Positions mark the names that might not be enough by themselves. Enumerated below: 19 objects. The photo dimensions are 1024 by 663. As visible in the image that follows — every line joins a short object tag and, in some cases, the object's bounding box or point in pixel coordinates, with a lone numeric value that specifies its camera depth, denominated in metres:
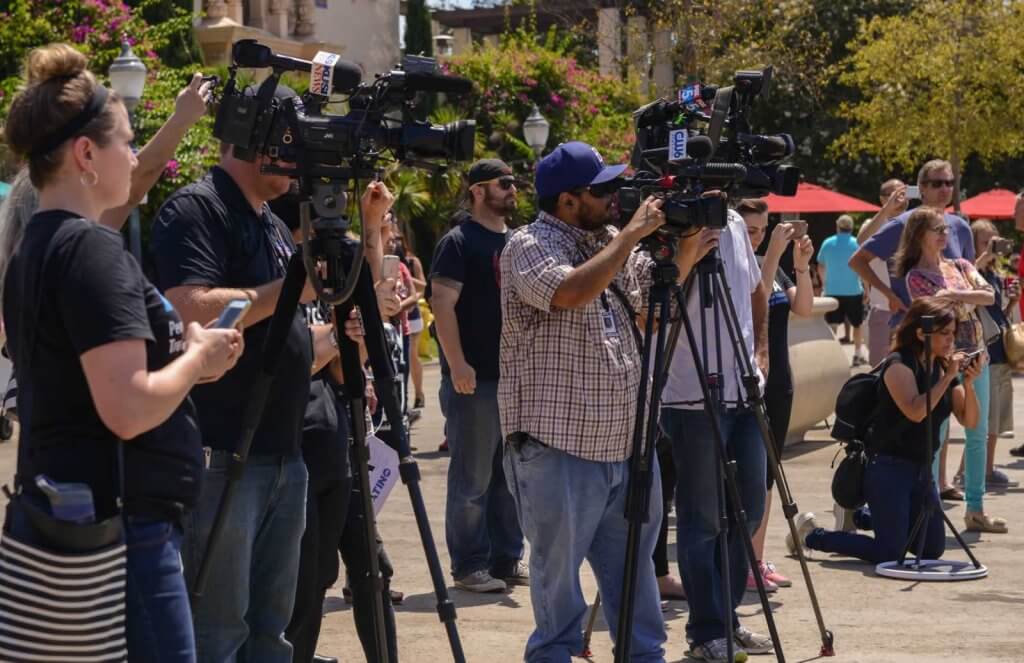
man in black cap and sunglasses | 7.68
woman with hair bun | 3.19
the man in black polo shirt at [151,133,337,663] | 4.16
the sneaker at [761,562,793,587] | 7.49
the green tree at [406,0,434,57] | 37.09
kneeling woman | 8.03
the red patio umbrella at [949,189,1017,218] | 28.77
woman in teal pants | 8.86
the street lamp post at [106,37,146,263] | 14.19
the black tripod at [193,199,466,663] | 3.88
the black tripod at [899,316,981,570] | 7.88
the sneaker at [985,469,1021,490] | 10.70
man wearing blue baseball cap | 4.97
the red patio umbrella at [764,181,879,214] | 25.52
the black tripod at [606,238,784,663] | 4.88
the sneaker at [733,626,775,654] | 6.38
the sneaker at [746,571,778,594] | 7.46
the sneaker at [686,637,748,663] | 6.11
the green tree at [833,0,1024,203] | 29.88
